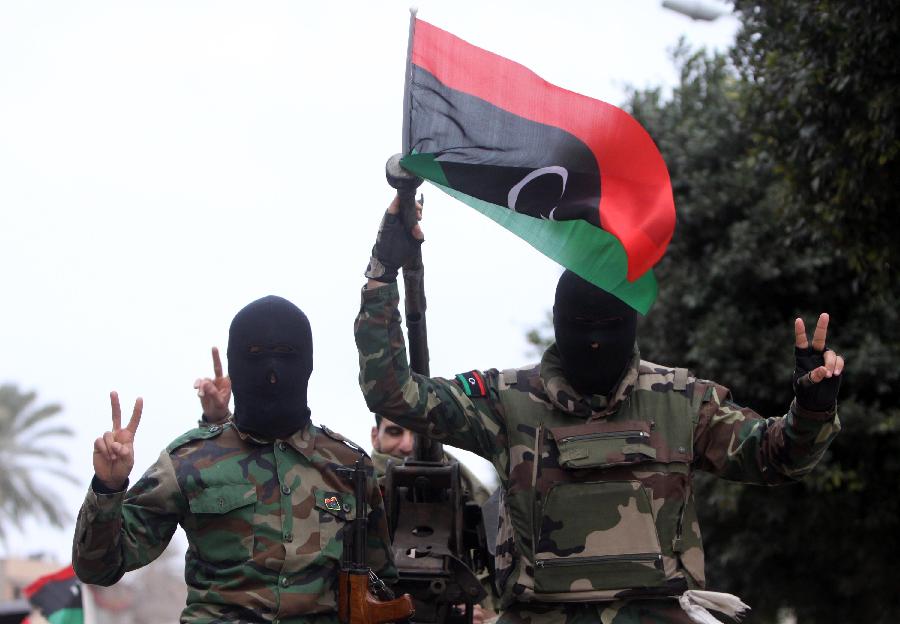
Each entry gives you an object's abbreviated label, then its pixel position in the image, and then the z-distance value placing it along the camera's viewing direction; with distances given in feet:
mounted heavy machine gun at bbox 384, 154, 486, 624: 21.95
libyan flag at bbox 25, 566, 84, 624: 33.71
